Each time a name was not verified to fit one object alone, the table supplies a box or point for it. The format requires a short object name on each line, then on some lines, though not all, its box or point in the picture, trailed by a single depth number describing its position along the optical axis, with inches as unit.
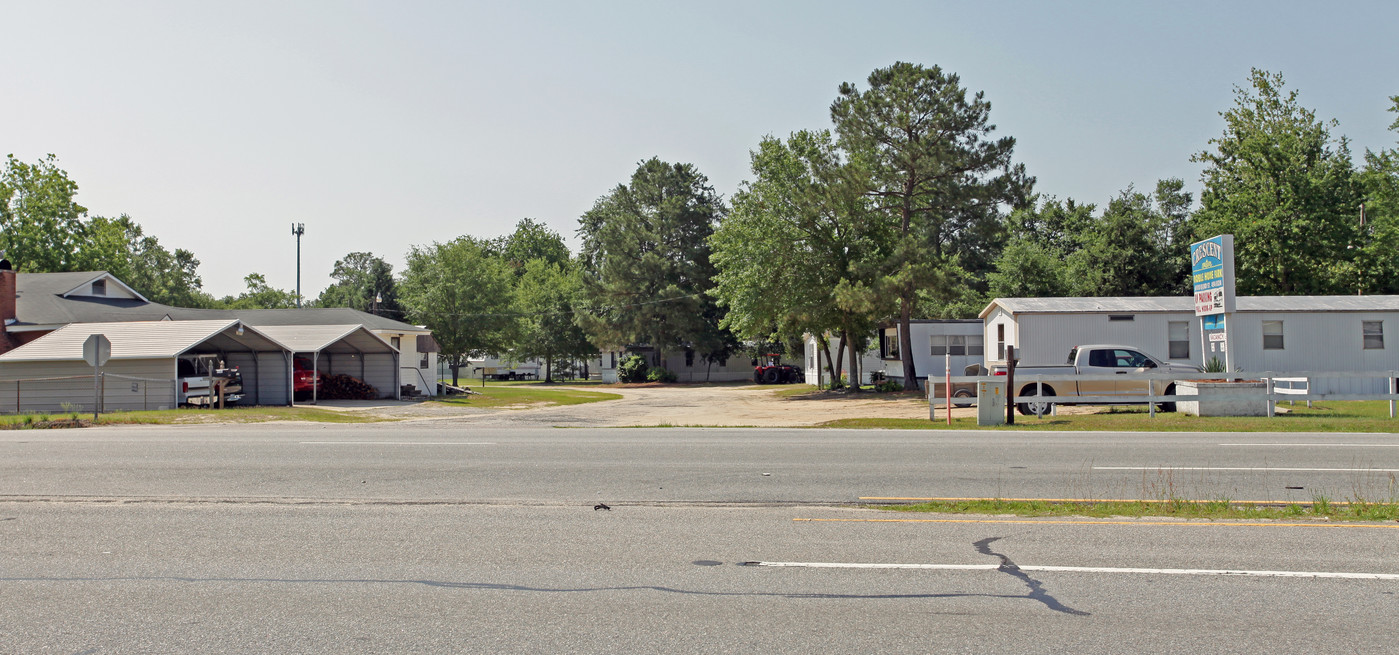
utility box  808.9
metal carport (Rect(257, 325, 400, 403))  1439.5
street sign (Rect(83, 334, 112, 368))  914.7
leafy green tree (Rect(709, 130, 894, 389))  1614.2
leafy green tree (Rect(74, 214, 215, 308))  2249.0
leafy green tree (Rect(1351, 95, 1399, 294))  1803.6
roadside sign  938.1
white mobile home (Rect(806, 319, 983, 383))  1556.3
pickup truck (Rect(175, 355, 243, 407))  1163.9
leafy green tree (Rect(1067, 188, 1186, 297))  1991.9
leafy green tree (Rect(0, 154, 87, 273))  2145.7
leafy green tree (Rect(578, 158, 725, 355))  2522.1
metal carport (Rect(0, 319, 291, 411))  1139.3
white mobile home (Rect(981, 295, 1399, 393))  1229.7
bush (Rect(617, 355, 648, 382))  2549.2
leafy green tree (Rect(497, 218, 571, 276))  4539.9
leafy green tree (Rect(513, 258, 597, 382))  2783.0
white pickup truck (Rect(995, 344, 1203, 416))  979.3
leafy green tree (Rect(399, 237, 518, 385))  2524.6
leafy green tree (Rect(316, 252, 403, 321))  3796.8
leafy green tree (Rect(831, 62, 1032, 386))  1518.2
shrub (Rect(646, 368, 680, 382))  2544.3
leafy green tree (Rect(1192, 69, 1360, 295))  1785.2
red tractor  2365.9
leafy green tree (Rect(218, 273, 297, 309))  4136.3
